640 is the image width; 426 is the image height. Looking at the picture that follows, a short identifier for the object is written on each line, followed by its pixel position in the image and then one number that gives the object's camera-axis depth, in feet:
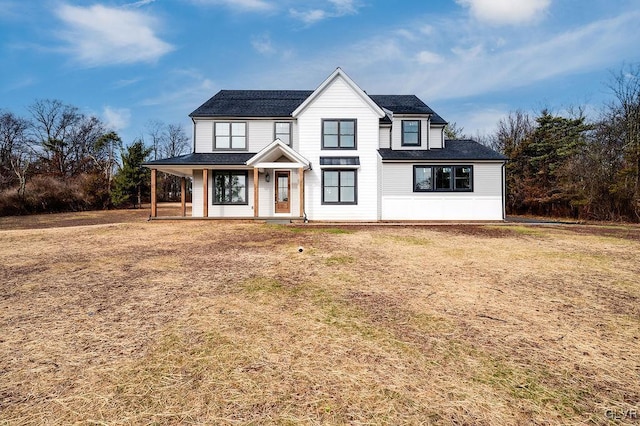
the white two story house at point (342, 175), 57.06
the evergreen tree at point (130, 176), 100.83
